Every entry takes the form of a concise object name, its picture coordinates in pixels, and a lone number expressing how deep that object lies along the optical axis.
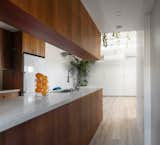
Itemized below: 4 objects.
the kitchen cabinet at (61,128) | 1.26
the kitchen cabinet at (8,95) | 4.41
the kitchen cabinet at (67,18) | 1.56
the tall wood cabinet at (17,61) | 5.12
